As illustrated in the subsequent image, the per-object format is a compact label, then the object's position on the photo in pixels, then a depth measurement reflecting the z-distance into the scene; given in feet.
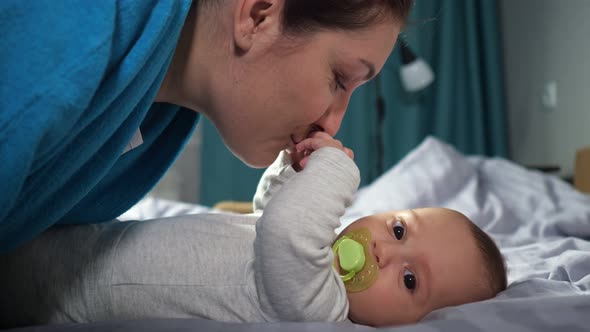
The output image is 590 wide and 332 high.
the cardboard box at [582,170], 8.03
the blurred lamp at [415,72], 10.64
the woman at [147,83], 2.27
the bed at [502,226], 2.56
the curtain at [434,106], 11.63
